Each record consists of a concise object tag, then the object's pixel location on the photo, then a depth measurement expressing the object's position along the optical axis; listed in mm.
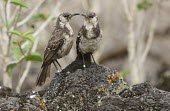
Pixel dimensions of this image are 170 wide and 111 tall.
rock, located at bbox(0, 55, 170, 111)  11164
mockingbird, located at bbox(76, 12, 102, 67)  14164
